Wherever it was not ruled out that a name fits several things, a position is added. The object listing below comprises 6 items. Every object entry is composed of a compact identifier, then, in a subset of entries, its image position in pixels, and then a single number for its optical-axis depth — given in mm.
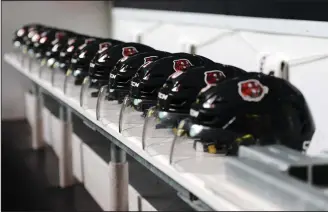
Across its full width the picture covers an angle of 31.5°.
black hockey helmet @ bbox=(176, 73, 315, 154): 1655
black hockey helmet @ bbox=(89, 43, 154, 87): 2680
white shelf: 1384
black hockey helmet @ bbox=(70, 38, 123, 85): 3084
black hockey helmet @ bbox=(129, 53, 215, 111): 2133
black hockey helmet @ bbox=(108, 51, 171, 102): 2393
